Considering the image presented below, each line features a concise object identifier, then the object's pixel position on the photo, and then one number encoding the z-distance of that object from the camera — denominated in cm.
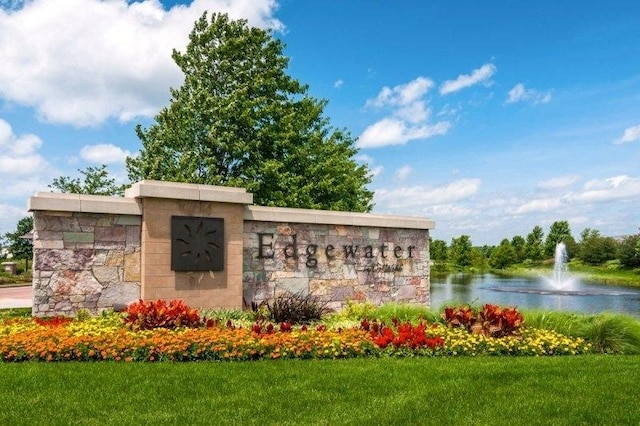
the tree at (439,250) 7206
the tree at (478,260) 6944
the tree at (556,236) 6819
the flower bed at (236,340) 681
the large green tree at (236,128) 1891
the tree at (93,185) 2694
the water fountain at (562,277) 3512
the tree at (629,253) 5069
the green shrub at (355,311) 1066
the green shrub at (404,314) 985
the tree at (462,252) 6925
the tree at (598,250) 5556
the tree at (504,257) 6788
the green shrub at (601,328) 867
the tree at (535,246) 6838
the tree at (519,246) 6931
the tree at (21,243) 4164
